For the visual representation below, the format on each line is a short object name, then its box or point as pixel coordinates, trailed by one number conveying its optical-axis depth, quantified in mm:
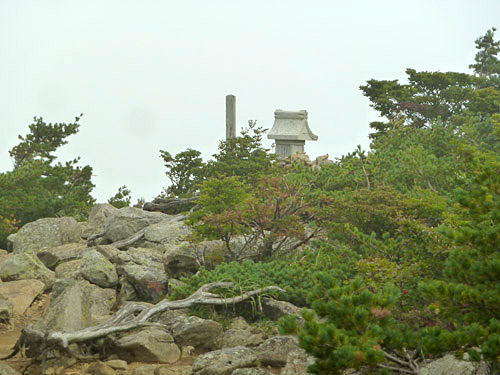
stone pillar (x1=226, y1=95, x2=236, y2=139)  46750
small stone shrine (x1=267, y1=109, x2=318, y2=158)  50291
